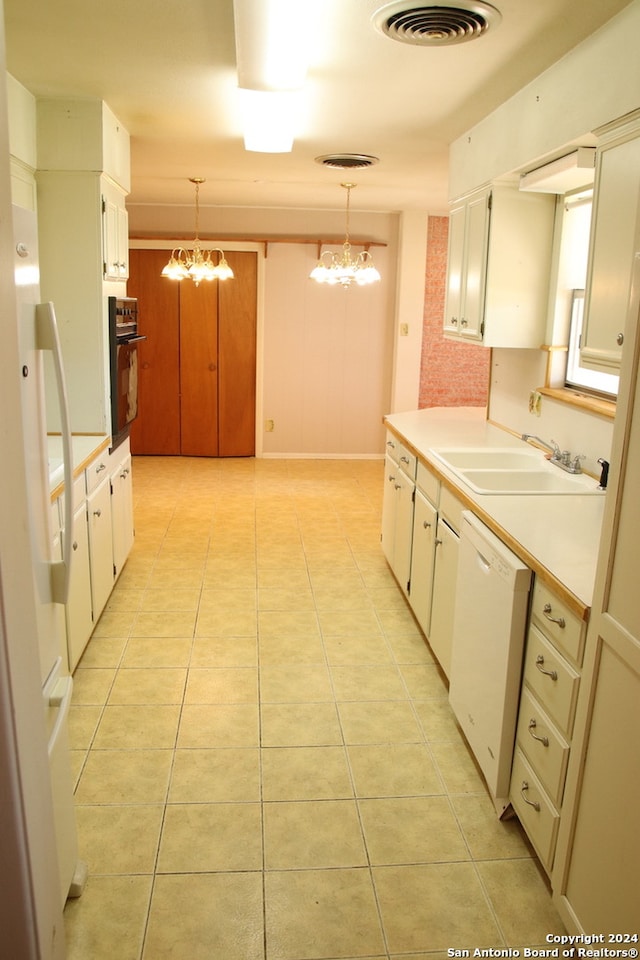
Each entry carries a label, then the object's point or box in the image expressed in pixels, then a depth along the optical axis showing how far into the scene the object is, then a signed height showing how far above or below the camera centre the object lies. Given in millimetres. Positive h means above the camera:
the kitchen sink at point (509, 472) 3135 -665
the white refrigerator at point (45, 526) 1637 -493
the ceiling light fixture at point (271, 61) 2262 +882
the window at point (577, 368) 3432 -216
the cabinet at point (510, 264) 3621 +269
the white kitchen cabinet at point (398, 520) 3957 -1128
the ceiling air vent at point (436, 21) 2303 +928
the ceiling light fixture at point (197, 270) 5770 +310
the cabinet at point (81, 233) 3660 +368
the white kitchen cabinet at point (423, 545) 3410 -1058
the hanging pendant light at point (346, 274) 5629 +303
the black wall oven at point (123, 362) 4066 -308
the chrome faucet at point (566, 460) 3260 -598
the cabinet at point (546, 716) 1906 -1050
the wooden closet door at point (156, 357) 7309 -473
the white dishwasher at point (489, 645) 2207 -1028
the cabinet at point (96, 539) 3158 -1123
